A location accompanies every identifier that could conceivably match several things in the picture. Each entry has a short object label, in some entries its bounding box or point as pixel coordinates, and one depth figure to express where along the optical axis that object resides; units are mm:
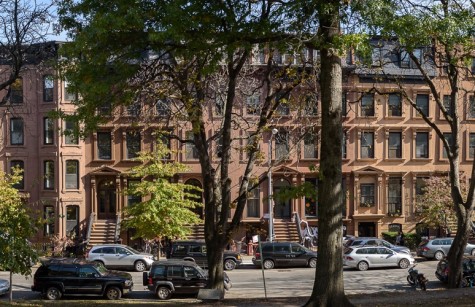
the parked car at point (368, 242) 39781
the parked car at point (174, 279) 26484
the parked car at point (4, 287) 25469
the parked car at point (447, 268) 28594
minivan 36500
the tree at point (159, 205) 36969
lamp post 39500
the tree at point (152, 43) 13656
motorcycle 26992
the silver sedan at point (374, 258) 35719
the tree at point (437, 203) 44094
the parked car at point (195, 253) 35906
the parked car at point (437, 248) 40000
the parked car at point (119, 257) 35312
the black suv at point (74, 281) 25891
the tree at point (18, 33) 17062
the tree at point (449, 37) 13234
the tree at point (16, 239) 16188
